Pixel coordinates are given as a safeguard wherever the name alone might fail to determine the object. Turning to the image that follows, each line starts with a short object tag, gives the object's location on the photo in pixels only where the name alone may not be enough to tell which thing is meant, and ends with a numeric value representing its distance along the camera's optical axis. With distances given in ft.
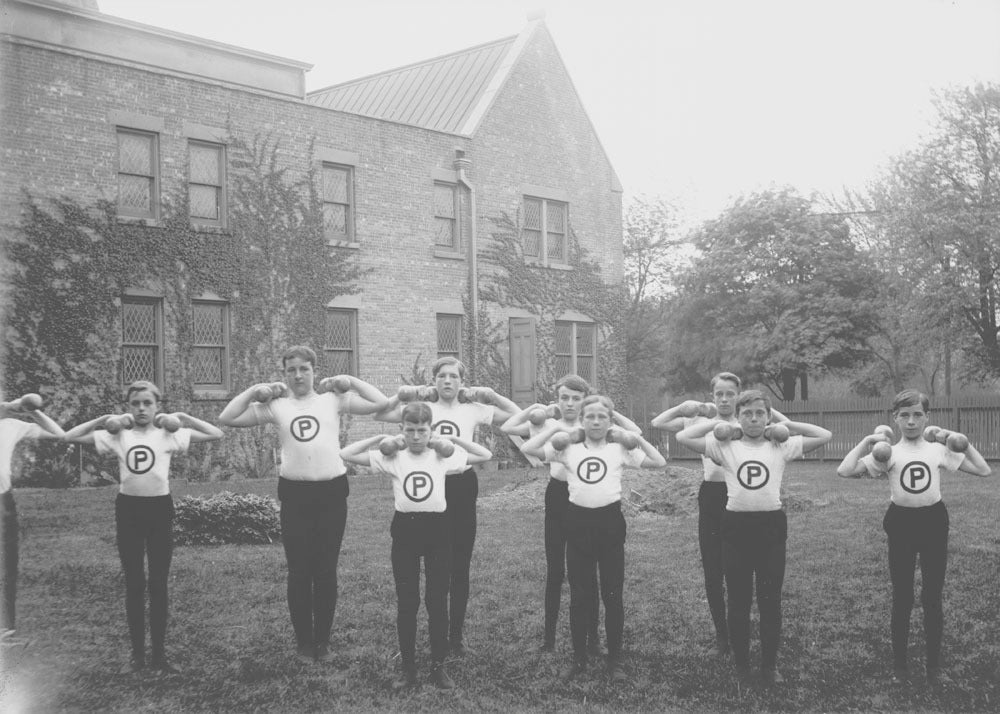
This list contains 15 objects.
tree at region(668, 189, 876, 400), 119.03
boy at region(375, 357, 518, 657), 22.40
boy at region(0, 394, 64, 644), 21.38
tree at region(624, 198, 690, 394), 163.63
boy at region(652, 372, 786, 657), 22.62
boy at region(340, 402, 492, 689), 20.36
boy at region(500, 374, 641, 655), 22.49
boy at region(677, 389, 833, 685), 20.45
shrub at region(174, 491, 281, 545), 37.99
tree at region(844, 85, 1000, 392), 95.71
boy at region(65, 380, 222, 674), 20.99
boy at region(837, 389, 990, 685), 20.85
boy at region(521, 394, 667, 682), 20.86
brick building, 57.16
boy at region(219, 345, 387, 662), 21.65
